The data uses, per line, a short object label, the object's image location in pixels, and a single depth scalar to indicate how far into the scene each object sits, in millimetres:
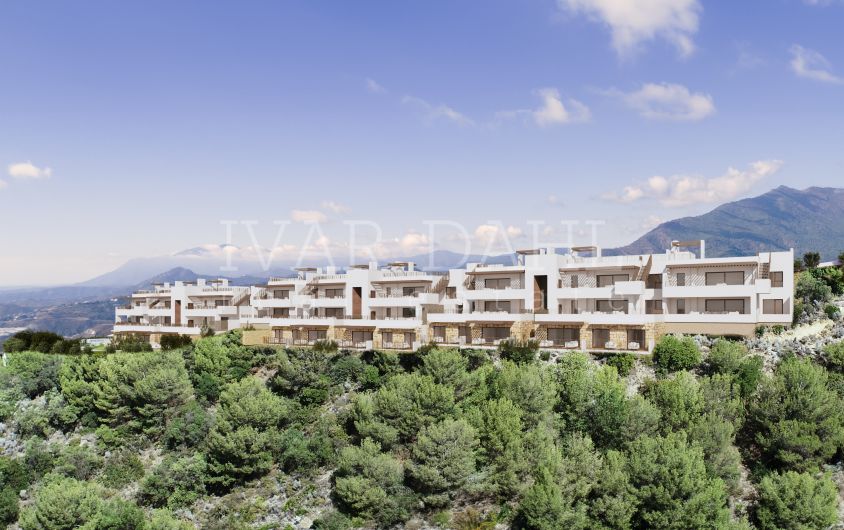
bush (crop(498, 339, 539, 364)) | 53000
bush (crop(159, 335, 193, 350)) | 71875
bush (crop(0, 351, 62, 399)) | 64500
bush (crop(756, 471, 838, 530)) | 35031
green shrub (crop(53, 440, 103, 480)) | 50281
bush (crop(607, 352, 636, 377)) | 49594
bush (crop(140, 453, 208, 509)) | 46094
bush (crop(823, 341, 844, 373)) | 45031
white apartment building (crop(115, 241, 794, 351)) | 51844
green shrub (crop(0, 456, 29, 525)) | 46050
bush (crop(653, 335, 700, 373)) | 48250
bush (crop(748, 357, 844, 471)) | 39219
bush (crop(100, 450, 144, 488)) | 49231
